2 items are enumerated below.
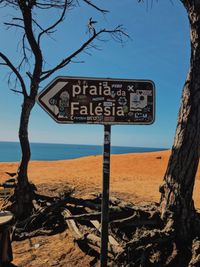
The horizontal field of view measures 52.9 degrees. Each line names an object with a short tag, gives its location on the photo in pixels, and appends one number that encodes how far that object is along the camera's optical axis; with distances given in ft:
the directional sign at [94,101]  6.80
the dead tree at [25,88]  14.80
